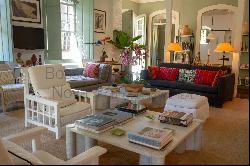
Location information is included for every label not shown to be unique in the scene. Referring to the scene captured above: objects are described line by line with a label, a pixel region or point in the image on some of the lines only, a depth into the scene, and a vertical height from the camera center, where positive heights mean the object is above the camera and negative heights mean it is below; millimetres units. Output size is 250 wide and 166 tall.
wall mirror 6277 +964
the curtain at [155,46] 8391 +710
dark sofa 4336 -403
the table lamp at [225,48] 5221 +410
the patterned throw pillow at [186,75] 4945 -187
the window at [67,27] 6039 +1015
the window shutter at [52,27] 5430 +893
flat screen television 4816 +590
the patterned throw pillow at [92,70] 5297 -90
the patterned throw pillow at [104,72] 5246 -131
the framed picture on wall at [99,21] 6594 +1259
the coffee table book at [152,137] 1510 -468
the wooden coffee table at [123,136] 1736 -557
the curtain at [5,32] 4660 +659
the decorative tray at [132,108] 2574 -463
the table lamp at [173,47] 5895 +469
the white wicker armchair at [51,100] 2803 -419
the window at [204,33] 6702 +925
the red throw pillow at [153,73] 5314 -154
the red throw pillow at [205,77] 4664 -211
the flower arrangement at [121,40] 6703 +727
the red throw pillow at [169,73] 5180 -162
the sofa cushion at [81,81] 4719 -310
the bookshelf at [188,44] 7093 +655
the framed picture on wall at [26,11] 4816 +1145
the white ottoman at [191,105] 3295 -548
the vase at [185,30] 6989 +1049
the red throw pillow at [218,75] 4423 -166
